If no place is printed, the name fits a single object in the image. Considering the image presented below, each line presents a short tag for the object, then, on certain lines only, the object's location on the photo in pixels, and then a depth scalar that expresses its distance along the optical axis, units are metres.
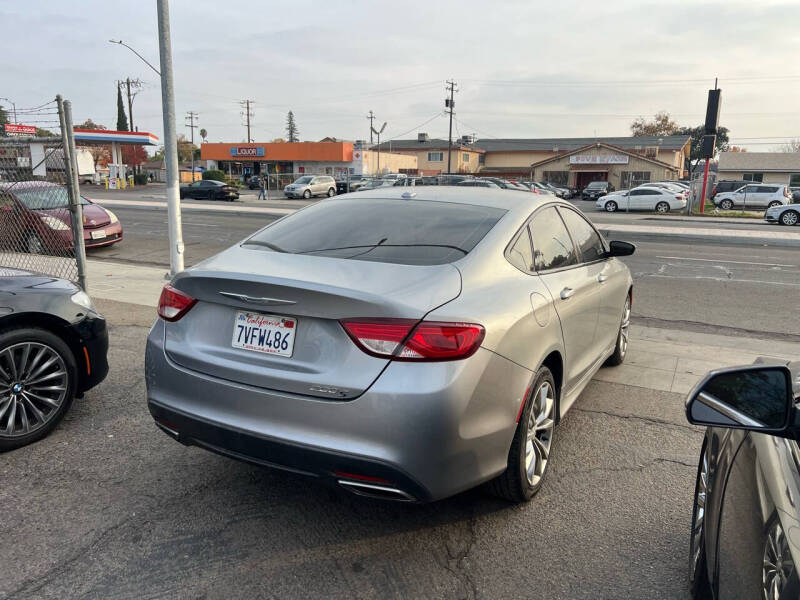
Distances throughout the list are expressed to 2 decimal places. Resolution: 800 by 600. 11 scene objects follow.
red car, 8.24
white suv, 37.94
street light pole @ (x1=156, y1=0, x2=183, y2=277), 9.45
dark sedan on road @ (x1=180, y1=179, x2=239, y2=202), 41.41
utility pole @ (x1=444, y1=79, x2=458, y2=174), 65.19
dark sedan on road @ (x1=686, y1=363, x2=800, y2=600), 1.46
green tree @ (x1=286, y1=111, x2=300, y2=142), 153.25
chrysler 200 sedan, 2.52
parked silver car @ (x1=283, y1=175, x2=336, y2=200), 42.62
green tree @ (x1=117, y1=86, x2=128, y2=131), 85.06
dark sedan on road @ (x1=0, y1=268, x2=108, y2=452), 3.75
